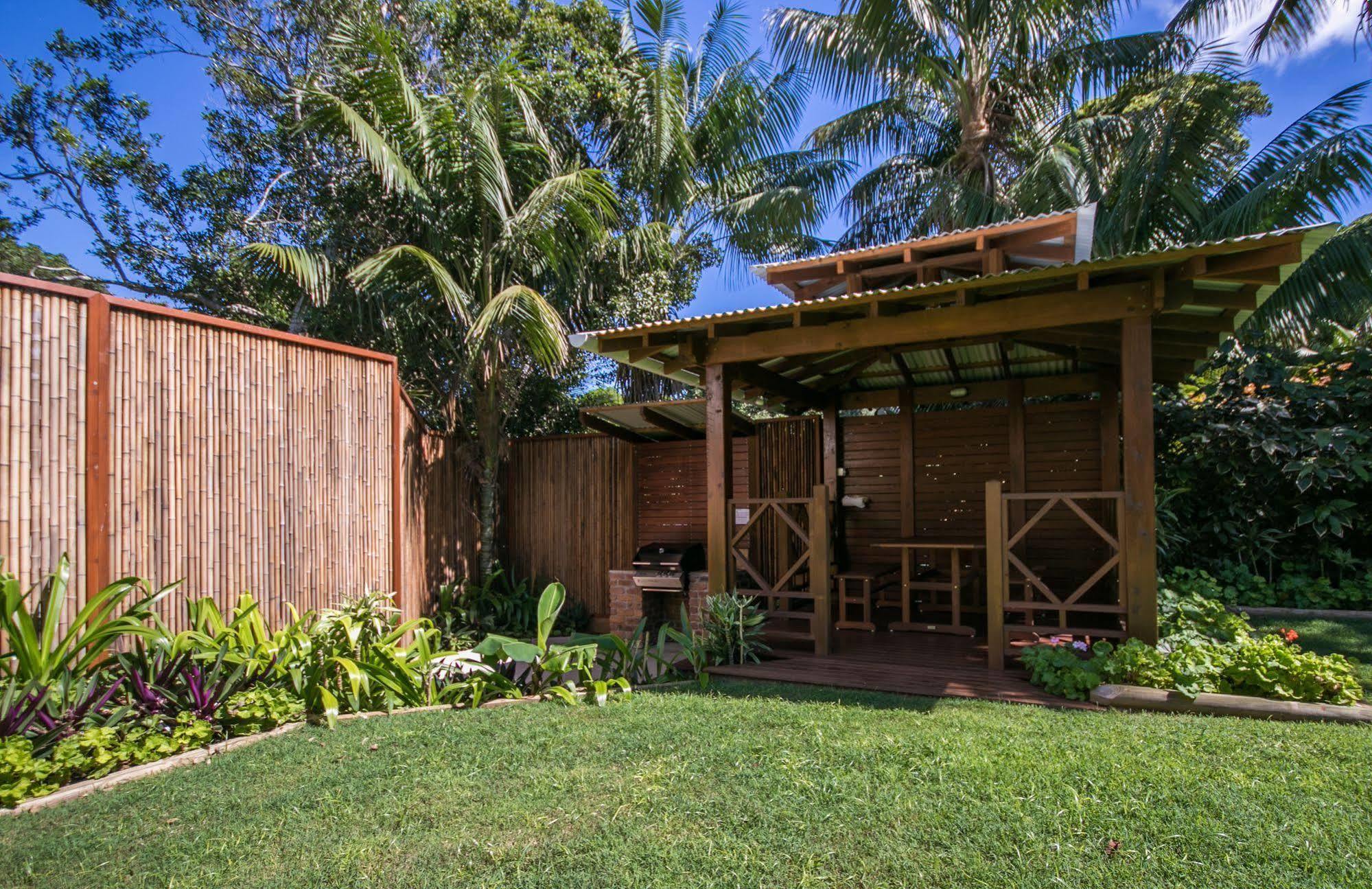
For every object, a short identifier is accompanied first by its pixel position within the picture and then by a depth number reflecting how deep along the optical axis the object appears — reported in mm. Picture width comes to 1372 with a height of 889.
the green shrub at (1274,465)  7785
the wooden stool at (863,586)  7180
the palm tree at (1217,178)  7859
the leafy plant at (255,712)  4371
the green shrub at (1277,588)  7531
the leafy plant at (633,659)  5750
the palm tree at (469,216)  8359
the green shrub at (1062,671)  4734
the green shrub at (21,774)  3424
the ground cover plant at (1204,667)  4363
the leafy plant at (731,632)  6031
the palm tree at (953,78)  10586
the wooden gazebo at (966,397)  5012
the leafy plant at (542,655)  5238
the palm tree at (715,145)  11430
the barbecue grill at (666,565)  8305
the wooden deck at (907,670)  4992
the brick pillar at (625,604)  8734
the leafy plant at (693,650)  5785
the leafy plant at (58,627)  4012
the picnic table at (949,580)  6883
